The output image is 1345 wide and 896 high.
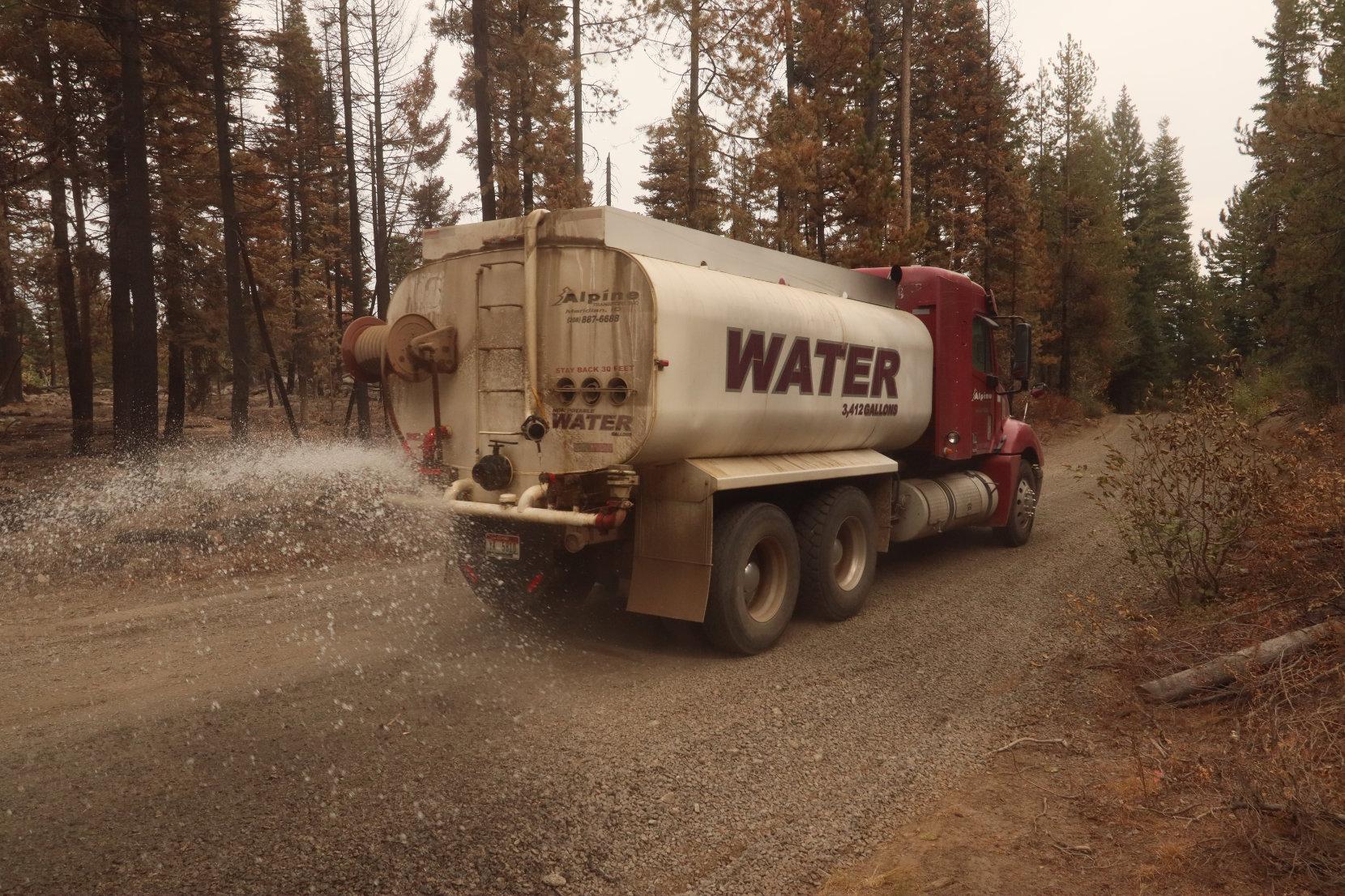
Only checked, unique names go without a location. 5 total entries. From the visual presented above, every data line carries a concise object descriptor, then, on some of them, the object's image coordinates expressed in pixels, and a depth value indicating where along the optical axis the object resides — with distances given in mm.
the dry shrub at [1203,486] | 6312
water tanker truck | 5551
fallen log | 4762
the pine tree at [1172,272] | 46500
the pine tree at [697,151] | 18031
